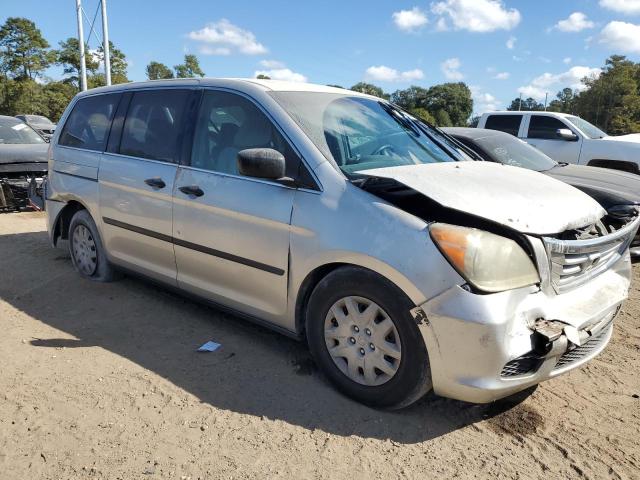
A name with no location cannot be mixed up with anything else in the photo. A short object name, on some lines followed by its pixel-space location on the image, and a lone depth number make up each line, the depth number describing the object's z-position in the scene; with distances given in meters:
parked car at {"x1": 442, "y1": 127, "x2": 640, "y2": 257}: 5.12
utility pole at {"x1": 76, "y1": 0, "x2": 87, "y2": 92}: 22.58
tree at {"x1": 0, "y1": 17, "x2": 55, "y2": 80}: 43.34
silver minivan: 2.49
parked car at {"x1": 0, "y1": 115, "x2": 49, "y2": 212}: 8.32
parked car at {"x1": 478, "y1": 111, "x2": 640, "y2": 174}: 9.51
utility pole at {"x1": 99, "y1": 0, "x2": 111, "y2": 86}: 20.91
